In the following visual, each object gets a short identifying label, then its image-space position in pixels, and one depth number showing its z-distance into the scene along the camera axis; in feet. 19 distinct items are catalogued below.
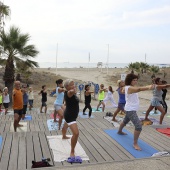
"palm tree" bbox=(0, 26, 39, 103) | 47.93
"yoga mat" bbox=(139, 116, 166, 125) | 27.11
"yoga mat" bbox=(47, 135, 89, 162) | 14.96
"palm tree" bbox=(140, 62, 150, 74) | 146.20
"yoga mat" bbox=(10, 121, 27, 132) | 24.50
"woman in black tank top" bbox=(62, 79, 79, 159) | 14.71
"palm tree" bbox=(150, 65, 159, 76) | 143.43
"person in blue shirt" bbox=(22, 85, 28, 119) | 29.63
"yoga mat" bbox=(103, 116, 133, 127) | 25.99
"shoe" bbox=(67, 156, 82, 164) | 14.25
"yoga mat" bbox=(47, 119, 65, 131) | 24.64
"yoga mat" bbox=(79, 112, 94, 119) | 31.93
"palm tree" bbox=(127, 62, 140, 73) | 140.36
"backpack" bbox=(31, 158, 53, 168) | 13.36
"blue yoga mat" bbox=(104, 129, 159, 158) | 16.39
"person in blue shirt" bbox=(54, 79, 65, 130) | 23.71
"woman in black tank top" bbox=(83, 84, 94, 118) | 31.68
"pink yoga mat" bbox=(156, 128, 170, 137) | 21.83
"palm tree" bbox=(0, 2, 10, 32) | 51.37
